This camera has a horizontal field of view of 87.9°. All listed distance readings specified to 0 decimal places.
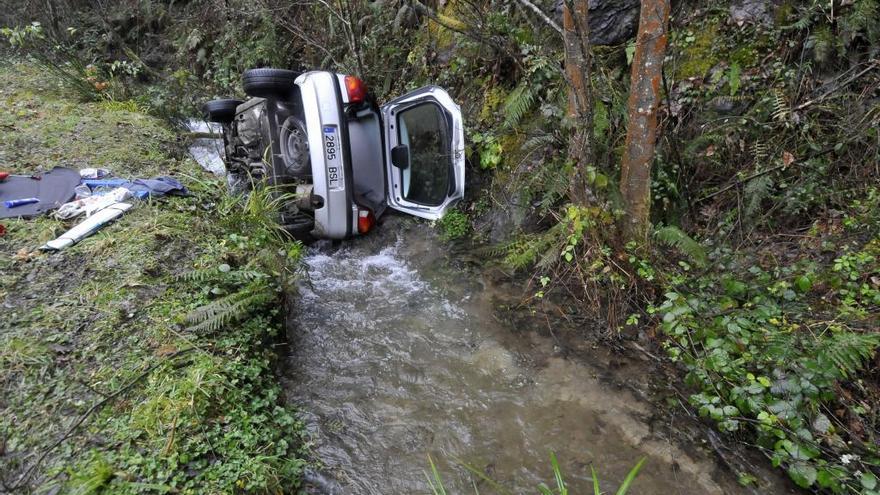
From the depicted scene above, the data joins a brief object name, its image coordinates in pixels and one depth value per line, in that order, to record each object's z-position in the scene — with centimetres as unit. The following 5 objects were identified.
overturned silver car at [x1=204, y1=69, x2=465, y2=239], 443
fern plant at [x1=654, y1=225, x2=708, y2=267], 314
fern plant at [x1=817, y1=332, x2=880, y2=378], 225
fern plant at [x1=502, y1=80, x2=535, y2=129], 443
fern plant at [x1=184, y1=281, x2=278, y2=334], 290
